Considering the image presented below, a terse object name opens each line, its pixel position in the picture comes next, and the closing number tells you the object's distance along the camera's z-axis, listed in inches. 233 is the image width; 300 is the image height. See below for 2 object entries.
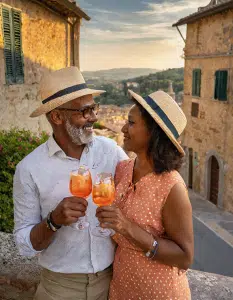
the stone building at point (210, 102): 550.3
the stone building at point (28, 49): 275.7
